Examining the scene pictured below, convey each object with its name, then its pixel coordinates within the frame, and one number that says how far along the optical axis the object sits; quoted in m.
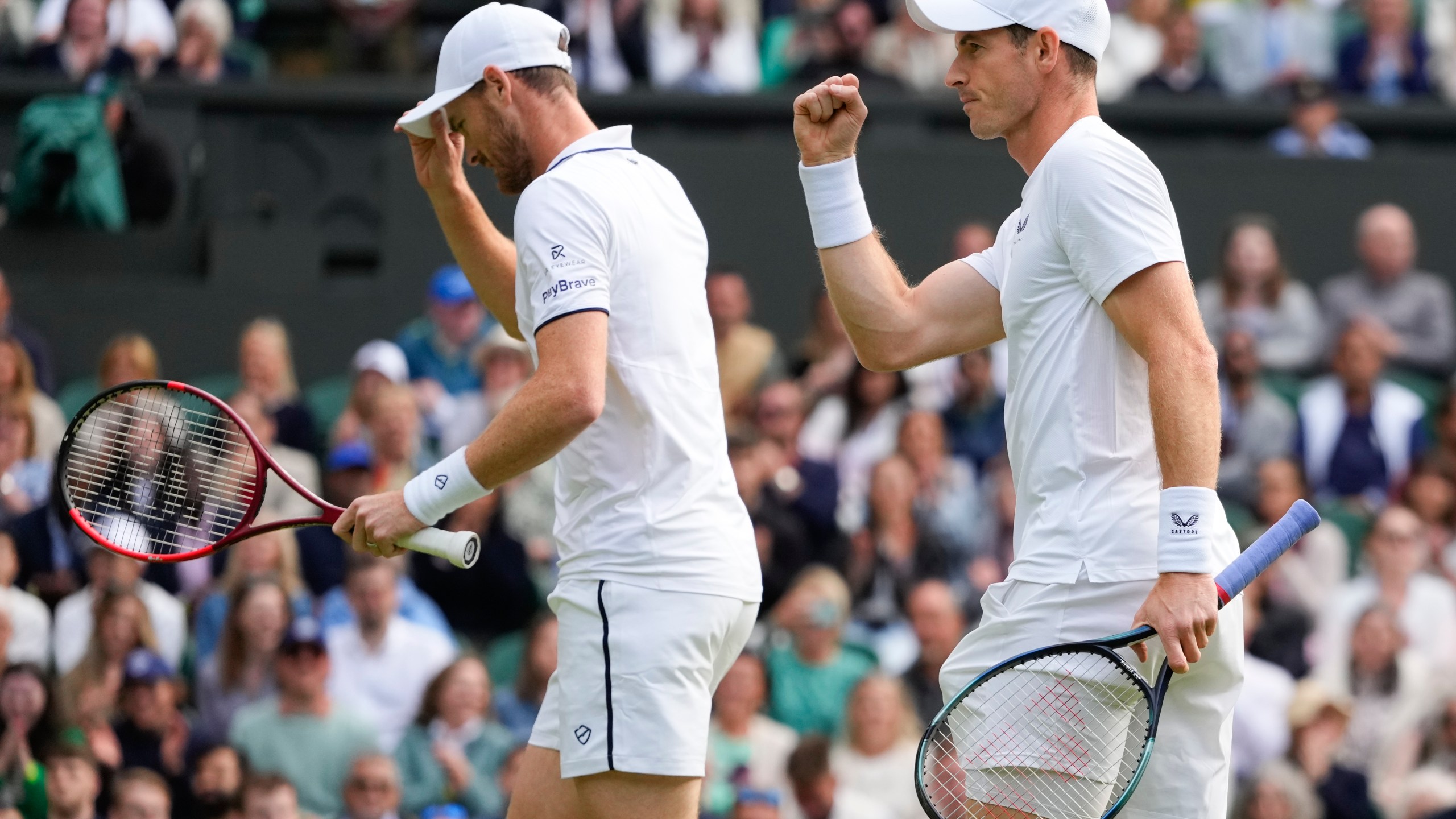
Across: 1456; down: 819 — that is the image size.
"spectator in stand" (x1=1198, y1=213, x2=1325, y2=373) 19.89
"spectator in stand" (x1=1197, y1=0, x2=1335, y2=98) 23.16
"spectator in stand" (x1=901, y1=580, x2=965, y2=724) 16.17
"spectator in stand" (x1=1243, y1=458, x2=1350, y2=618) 17.34
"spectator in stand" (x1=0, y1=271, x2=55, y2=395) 18.39
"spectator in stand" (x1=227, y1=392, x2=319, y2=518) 16.52
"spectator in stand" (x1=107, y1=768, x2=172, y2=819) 13.90
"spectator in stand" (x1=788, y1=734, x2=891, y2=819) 14.94
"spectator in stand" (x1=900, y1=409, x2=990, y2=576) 17.41
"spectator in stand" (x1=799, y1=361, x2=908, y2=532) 18.23
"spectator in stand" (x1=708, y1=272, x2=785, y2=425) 18.77
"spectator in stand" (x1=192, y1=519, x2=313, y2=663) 15.47
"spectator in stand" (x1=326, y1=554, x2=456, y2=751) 15.55
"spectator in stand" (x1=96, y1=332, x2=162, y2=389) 17.66
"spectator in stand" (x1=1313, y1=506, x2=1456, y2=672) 16.91
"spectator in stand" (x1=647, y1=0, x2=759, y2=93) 22.42
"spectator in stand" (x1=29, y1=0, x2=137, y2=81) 20.80
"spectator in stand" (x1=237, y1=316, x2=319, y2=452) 17.61
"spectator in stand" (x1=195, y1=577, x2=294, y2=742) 15.19
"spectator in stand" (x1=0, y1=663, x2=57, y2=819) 14.20
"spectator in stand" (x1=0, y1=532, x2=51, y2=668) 14.95
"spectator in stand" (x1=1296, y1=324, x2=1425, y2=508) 18.89
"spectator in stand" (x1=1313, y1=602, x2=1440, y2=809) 16.02
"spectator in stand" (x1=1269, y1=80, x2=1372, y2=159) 22.25
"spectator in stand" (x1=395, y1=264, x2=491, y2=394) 18.64
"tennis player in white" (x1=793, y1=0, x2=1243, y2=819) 6.82
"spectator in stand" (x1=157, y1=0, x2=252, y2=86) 21.50
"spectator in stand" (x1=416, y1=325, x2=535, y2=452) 17.52
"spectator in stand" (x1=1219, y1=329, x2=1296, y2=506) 18.64
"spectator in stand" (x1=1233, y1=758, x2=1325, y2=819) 15.15
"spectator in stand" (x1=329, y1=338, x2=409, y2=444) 17.33
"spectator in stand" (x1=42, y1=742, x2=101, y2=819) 13.95
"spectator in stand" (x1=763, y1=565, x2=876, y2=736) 16.12
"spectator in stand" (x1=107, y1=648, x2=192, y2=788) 14.72
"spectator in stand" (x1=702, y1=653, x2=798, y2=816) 15.16
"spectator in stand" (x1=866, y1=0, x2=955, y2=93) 22.34
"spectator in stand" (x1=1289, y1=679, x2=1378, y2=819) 15.46
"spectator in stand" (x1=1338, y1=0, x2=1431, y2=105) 23.12
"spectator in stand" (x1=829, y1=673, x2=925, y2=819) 15.38
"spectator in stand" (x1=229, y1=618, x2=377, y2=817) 14.80
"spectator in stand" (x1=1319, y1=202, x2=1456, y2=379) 20.59
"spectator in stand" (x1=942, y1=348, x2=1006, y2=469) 18.58
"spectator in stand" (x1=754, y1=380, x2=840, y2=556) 17.23
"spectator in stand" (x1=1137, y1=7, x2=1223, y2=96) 22.81
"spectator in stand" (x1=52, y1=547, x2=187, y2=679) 15.03
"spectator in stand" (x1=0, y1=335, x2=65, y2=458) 16.84
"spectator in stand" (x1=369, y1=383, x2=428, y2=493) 16.66
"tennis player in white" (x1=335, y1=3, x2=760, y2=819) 7.73
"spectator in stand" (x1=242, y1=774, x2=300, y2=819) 14.03
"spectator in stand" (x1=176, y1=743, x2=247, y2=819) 14.30
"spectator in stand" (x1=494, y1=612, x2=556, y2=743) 15.37
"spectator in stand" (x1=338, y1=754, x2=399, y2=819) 14.36
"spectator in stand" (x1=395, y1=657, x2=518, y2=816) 14.75
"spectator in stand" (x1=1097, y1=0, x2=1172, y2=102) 23.03
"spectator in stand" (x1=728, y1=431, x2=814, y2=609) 16.89
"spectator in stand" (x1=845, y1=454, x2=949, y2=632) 17.08
